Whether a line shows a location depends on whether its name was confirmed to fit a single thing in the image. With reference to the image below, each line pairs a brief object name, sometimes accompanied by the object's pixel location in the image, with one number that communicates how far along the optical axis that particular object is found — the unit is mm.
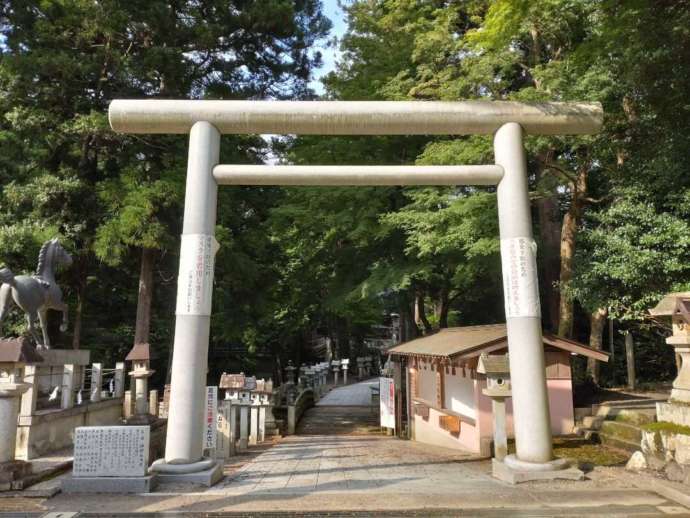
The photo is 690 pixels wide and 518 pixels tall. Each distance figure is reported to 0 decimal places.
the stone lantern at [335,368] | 34281
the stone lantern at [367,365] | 39834
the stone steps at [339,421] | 18188
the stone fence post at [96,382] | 12748
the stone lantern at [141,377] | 12375
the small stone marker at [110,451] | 6461
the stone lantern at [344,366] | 34094
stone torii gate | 6895
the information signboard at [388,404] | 16938
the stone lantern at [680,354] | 7754
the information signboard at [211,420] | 10383
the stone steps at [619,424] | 9586
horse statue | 10492
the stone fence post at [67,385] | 11023
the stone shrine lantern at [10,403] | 6586
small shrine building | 11117
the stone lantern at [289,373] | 25742
